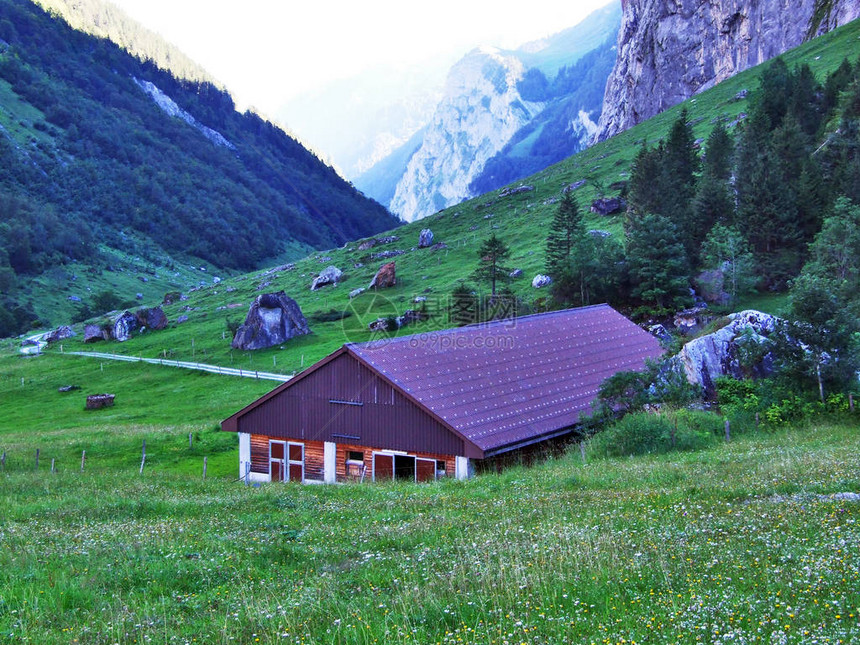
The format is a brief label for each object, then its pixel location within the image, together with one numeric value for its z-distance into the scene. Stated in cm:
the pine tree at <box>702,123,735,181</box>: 7394
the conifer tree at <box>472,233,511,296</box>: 7619
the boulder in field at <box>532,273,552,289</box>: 8069
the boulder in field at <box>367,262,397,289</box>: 10131
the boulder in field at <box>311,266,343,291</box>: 11512
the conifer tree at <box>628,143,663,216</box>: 7306
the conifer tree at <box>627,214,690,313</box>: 5972
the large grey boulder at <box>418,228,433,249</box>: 12650
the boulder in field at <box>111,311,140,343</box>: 9869
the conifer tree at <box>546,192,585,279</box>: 7719
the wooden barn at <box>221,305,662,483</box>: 3158
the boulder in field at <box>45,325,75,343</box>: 10662
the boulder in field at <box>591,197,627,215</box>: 10631
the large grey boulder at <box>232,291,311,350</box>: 8069
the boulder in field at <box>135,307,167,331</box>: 10225
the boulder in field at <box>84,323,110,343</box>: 9981
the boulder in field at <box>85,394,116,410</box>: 6359
